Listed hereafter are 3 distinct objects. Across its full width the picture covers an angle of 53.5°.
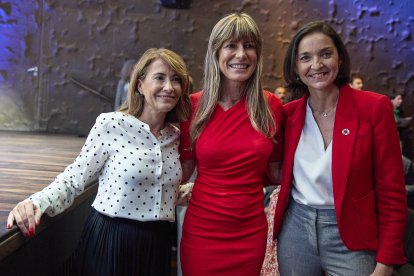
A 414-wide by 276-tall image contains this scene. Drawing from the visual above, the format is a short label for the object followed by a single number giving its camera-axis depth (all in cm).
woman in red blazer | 129
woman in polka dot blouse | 142
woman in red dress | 152
